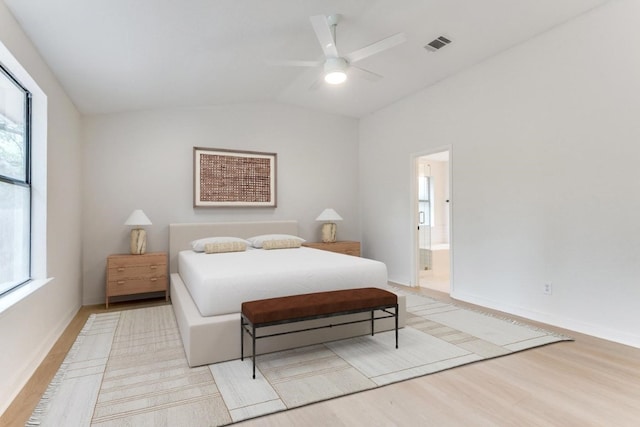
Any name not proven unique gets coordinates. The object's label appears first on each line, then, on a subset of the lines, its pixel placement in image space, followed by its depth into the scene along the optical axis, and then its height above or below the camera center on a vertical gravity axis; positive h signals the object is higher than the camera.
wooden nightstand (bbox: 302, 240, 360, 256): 5.55 -0.55
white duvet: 2.71 -0.55
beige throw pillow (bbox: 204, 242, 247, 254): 4.32 -0.43
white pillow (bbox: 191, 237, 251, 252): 4.49 -0.37
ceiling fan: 2.84 +1.45
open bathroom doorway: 7.25 +0.13
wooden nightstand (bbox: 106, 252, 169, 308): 4.23 -0.76
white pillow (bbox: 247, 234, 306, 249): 4.77 -0.35
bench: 2.38 -0.69
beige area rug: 1.96 -1.11
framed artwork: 5.11 +0.54
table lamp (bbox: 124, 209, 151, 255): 4.39 -0.25
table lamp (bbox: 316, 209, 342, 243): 5.68 -0.20
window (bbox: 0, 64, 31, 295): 2.40 +0.22
